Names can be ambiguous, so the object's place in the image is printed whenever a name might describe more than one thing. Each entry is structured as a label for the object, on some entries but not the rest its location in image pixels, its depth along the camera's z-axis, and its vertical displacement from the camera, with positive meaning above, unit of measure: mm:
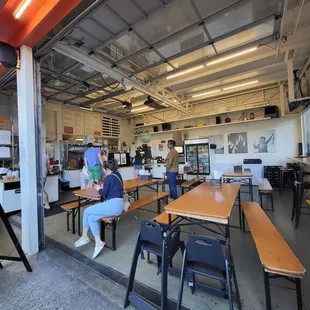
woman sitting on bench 2555 -687
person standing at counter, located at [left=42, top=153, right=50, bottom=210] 4643 -1130
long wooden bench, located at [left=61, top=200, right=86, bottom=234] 3168 -874
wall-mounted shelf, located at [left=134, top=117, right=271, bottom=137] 7017 +1262
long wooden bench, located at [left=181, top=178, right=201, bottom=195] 5123 -888
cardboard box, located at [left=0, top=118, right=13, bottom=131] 4977 +1044
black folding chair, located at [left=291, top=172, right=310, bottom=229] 3156 -777
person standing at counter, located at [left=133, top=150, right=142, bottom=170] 7820 -225
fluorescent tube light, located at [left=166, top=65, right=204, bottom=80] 4508 +2179
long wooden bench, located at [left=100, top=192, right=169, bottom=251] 2573 -890
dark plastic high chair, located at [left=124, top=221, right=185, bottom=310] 1473 -858
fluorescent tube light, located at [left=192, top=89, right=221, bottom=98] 6842 +2392
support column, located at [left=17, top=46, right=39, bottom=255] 2576 +116
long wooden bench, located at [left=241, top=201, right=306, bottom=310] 1319 -884
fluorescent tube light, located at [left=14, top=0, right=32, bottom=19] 2135 +1884
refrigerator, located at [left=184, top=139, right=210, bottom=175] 8531 -21
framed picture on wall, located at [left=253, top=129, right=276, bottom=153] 7223 +388
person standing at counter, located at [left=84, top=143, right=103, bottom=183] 4836 -122
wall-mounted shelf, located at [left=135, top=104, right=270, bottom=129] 6992 +1768
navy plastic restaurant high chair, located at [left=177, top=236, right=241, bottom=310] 1380 -864
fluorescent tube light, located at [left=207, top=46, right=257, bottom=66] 3806 +2170
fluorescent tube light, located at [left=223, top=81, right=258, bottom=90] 6213 +2375
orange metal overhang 2045 +1755
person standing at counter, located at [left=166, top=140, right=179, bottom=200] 5055 -352
